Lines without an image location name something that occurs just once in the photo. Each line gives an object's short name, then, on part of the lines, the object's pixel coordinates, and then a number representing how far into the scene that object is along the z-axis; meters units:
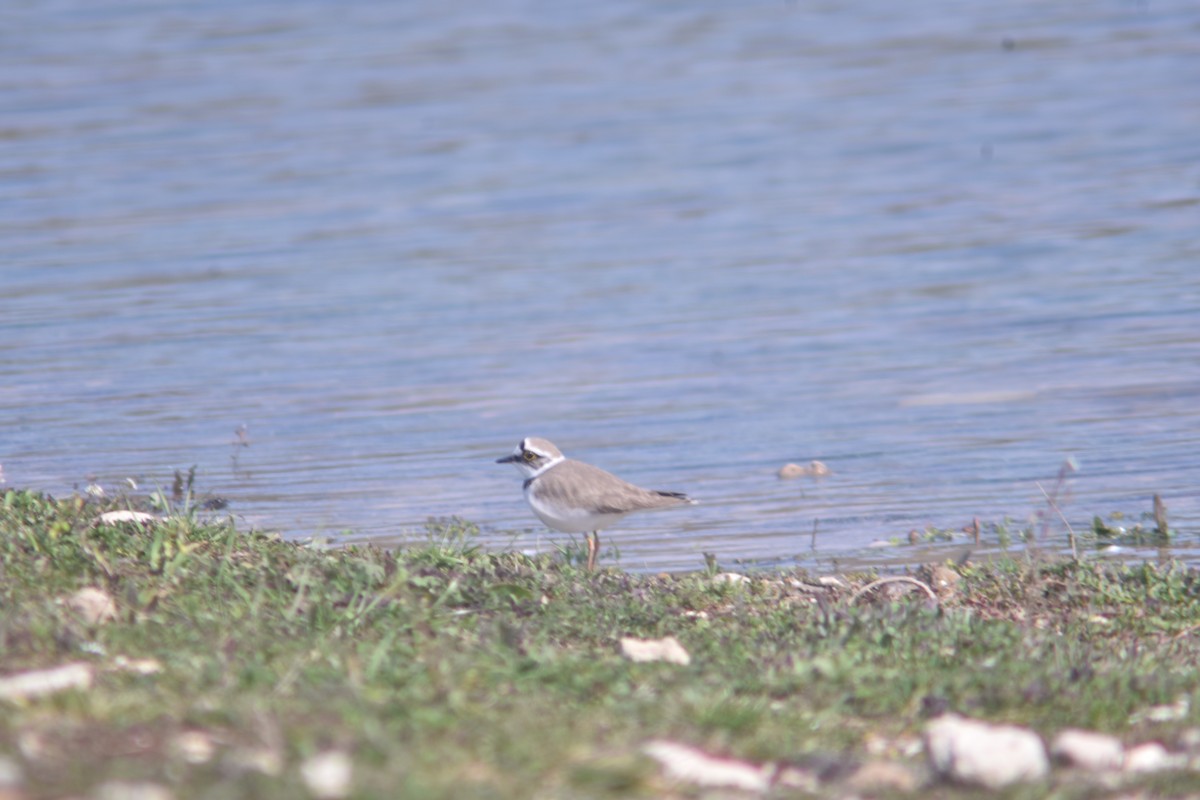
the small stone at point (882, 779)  8.48
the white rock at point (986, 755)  8.37
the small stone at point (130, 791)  7.22
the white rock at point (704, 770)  8.26
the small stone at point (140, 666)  9.48
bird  16.08
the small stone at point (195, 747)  7.94
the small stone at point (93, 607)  10.49
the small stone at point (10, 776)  7.32
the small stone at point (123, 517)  12.70
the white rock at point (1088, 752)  8.74
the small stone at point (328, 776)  7.36
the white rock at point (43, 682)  8.60
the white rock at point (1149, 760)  8.87
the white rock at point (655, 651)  10.69
